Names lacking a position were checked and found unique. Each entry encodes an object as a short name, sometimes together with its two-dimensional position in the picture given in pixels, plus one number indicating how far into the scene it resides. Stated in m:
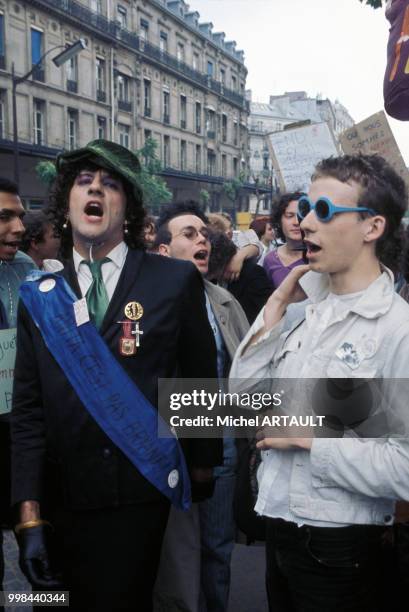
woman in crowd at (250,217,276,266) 7.50
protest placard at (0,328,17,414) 2.57
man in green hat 1.99
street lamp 17.73
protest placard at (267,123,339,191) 5.20
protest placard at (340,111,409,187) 4.48
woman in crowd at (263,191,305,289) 4.49
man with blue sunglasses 1.65
